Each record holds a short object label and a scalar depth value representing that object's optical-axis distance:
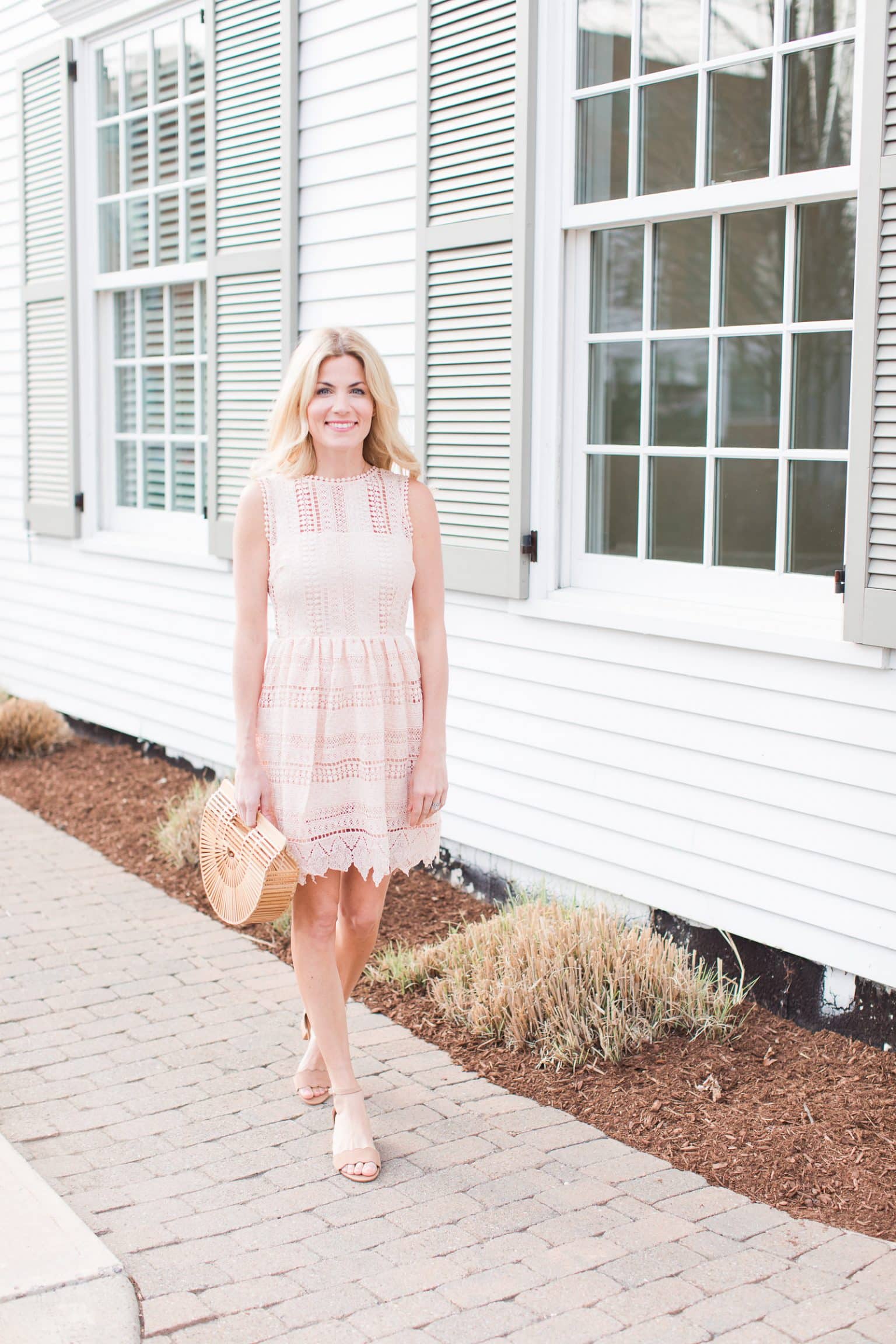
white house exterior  3.81
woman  3.20
